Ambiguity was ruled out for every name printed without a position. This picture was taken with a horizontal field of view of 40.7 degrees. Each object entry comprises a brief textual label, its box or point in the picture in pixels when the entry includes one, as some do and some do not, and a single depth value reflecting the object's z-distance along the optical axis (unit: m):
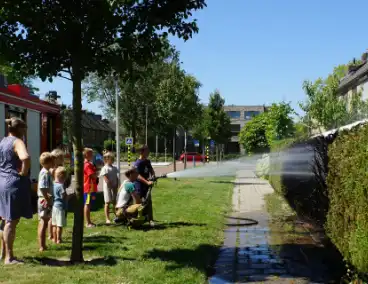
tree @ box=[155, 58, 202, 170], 28.25
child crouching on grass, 9.35
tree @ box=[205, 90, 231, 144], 71.25
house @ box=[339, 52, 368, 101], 35.94
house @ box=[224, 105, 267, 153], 116.44
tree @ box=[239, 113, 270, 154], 51.81
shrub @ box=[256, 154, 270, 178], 26.15
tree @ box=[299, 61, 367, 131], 36.50
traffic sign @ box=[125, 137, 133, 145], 30.73
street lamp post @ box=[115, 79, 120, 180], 19.45
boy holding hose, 9.55
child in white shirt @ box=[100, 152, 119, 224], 9.92
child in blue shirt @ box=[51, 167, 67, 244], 7.43
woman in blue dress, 5.99
